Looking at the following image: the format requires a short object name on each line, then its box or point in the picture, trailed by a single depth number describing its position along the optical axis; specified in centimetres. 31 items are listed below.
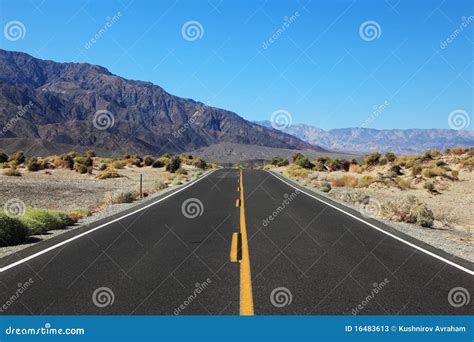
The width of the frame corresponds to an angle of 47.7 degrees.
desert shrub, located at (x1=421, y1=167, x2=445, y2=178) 4206
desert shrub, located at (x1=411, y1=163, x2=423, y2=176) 4429
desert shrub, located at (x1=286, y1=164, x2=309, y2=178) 5240
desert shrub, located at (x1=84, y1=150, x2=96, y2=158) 8466
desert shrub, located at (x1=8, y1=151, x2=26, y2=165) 6186
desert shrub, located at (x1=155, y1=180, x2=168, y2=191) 3399
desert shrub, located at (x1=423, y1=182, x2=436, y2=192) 3556
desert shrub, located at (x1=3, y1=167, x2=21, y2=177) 4448
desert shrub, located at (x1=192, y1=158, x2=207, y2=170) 8336
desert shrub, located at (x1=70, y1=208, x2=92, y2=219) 1797
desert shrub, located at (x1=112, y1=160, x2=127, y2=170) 6271
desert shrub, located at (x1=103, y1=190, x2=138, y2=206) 2373
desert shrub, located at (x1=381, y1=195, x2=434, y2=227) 1714
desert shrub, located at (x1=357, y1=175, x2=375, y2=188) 3944
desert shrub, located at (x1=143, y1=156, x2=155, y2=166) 7581
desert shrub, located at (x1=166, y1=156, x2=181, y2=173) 6528
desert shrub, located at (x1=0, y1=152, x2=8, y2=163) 6122
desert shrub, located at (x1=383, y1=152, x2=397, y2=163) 5972
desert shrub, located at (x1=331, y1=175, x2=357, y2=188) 4034
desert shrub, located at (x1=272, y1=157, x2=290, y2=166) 9790
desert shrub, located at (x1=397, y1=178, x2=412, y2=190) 3801
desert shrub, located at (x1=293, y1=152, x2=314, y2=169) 7412
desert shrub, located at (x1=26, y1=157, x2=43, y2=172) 5078
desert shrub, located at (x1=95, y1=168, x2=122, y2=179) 4784
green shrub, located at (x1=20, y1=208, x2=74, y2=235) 1331
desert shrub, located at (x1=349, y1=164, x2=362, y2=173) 5989
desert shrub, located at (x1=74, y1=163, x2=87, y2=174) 5281
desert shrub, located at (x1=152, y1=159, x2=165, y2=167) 7292
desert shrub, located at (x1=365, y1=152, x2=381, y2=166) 6239
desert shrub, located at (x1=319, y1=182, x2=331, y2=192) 3261
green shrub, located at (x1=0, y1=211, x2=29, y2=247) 1173
